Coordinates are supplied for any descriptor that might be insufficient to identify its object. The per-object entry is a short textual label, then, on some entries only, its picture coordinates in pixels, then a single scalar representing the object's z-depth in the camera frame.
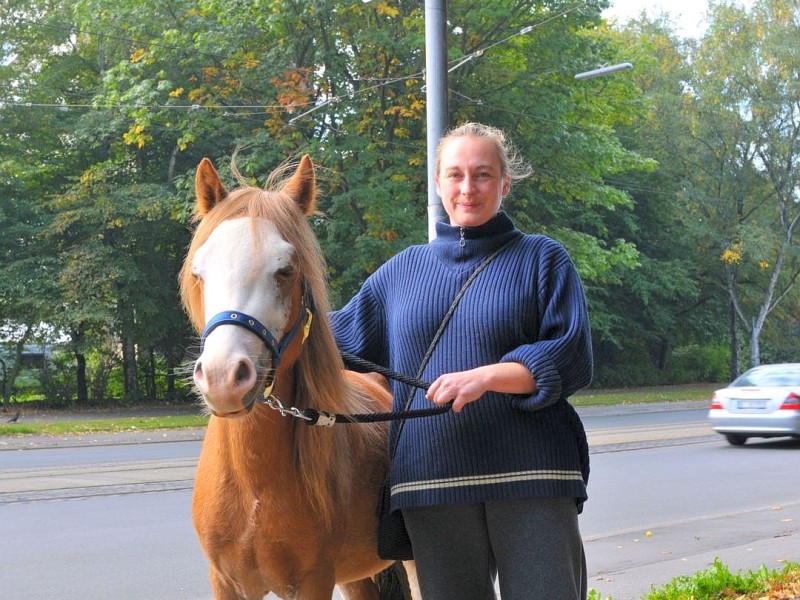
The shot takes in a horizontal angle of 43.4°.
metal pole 8.91
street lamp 21.14
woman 2.89
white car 16.73
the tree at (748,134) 39.53
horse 2.87
